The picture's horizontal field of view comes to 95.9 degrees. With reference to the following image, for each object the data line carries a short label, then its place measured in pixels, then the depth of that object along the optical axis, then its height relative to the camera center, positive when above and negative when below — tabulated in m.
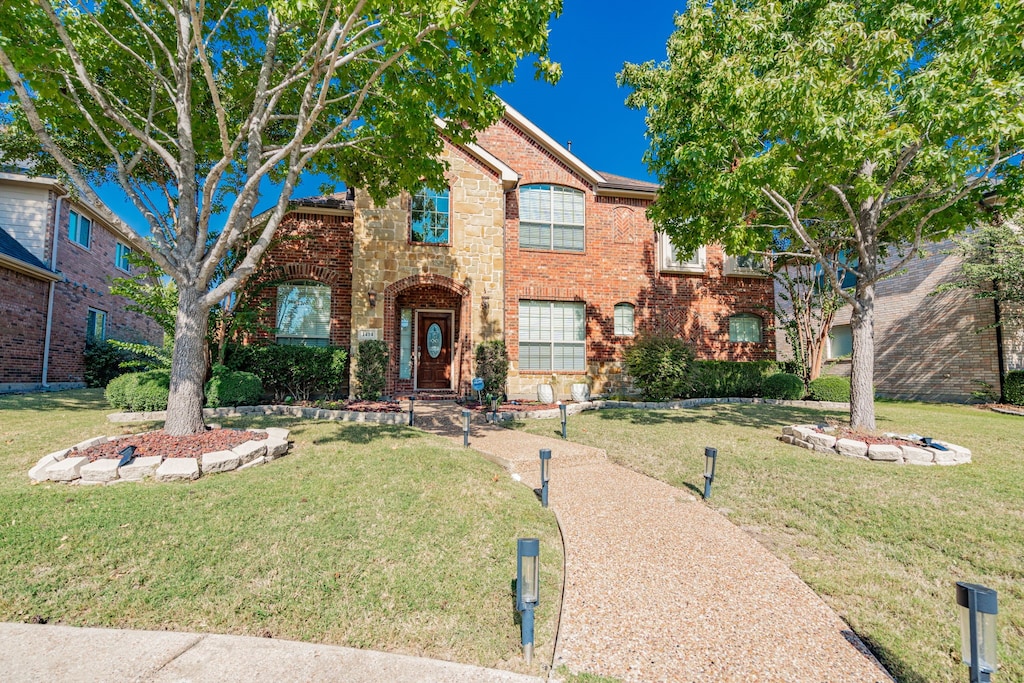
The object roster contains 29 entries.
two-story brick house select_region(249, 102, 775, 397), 12.84 +2.56
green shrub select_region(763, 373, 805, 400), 14.45 -0.61
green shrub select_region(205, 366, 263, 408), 10.08 -0.73
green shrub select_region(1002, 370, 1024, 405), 13.27 -0.47
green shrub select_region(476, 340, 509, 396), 12.38 -0.15
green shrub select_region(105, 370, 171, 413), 9.31 -0.79
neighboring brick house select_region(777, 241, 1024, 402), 14.26 +1.03
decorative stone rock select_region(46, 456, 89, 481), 5.16 -1.33
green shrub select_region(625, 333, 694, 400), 13.24 -0.03
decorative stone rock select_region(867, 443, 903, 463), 7.18 -1.31
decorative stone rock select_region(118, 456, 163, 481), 5.32 -1.35
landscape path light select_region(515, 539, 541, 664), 2.97 -1.46
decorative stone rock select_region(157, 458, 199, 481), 5.32 -1.35
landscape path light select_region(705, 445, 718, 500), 5.94 -1.31
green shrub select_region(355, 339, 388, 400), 11.83 -0.29
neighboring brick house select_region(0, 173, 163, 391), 13.34 +2.19
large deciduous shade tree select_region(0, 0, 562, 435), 5.77 +4.02
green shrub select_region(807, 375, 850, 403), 13.77 -0.64
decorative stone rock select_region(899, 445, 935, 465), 7.05 -1.32
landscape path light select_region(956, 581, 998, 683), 2.40 -1.35
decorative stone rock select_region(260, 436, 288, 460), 6.38 -1.27
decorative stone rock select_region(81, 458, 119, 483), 5.18 -1.35
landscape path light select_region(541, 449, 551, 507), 5.68 -1.38
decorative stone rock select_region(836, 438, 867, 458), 7.40 -1.29
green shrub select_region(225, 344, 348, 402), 11.36 -0.25
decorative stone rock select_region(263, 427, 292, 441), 6.86 -1.16
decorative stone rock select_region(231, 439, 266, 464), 5.96 -1.24
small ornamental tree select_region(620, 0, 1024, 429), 6.30 +3.76
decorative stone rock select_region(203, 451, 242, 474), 5.62 -1.31
